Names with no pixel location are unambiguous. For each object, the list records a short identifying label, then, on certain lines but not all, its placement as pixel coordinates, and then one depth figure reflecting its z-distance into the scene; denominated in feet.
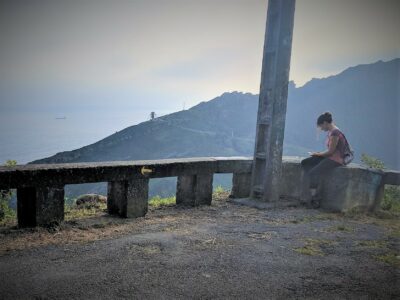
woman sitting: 24.67
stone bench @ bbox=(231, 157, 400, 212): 24.88
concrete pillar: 24.57
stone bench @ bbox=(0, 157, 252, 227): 17.81
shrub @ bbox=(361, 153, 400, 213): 27.22
